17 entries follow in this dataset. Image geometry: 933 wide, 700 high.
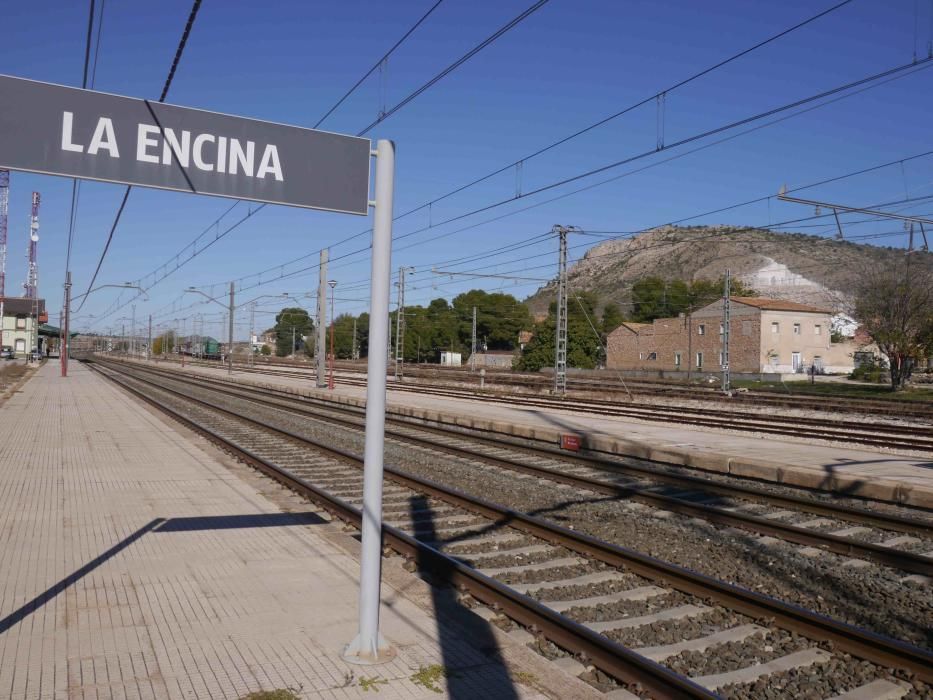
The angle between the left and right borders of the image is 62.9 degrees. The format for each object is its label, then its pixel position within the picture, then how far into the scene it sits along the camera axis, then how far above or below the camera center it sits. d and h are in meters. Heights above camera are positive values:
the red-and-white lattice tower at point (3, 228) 116.34 +20.10
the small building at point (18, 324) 85.86 +3.12
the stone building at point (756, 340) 62.16 +2.13
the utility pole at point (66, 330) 47.81 +1.38
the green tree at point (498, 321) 104.12 +5.30
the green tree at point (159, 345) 170.12 +1.84
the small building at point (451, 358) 94.06 +0.12
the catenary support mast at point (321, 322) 35.75 +1.65
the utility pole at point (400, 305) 43.72 +3.07
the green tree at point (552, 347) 66.00 +1.30
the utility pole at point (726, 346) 33.81 +0.81
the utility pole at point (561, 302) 29.55 +2.36
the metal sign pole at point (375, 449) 4.65 -0.57
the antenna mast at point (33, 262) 138.25 +16.39
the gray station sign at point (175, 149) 4.32 +1.26
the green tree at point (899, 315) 42.66 +3.15
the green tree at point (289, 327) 128.25 +5.03
